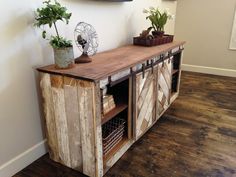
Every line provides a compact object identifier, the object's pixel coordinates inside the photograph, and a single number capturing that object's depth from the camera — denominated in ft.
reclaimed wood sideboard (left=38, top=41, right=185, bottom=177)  4.83
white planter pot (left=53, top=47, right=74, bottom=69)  5.07
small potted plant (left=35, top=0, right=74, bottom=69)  4.91
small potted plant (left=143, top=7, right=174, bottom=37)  8.77
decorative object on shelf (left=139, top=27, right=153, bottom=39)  8.51
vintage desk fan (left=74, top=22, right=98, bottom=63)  5.63
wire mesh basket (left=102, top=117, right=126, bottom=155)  5.75
